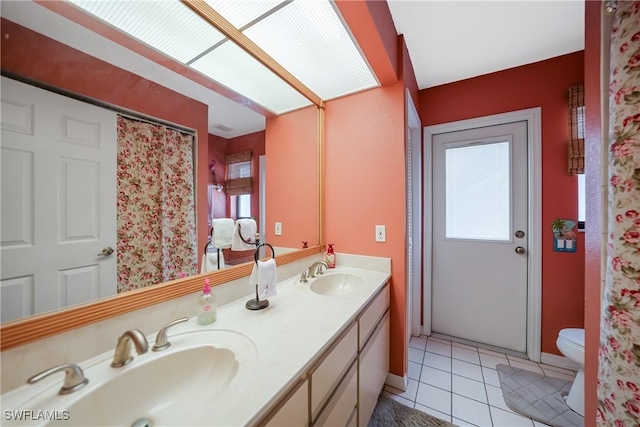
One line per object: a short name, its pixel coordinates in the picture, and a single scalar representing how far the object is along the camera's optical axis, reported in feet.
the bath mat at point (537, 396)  4.38
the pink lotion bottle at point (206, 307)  2.73
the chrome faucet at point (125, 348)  1.80
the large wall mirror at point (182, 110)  1.86
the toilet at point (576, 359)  4.52
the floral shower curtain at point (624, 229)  1.93
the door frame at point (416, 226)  7.13
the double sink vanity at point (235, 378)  1.63
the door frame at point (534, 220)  5.96
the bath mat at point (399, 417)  4.26
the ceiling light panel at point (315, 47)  3.69
